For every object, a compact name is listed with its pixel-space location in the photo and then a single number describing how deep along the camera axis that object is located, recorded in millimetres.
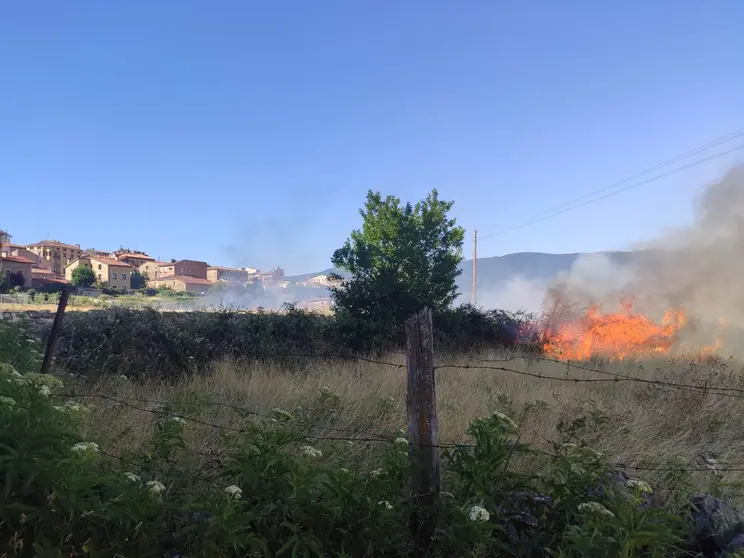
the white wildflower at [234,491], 2443
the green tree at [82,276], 77125
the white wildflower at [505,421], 3195
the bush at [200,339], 8438
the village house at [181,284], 104688
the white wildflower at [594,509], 2530
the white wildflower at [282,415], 3307
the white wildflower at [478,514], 2484
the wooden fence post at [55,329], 5531
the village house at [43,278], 69619
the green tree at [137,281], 95931
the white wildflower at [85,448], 2471
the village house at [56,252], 104562
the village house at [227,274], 141625
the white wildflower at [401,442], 3162
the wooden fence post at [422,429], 2998
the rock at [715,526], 3029
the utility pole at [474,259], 43844
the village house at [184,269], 122062
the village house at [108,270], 91875
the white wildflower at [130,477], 2623
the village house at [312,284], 140675
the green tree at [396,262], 14250
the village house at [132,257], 119250
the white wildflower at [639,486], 2691
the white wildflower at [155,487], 2514
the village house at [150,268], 117100
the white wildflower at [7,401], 2747
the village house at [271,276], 151650
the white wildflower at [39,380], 3072
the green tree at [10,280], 53012
